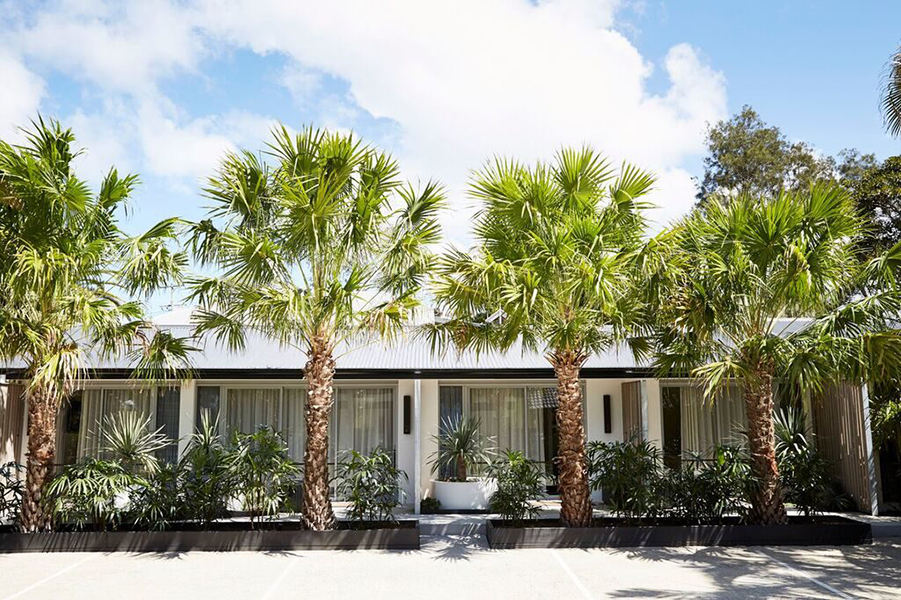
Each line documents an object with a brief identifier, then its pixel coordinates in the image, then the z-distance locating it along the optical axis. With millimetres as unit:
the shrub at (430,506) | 12516
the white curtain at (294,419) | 14062
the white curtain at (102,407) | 13875
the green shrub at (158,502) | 9672
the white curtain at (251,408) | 14023
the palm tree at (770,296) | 8852
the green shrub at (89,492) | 9320
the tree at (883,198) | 20172
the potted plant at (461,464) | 12562
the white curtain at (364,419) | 14094
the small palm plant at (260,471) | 9711
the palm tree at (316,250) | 9227
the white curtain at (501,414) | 14117
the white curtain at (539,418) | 14156
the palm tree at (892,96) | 9281
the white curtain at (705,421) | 14156
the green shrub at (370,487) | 9977
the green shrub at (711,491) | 10094
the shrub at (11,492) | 9797
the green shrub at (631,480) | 10023
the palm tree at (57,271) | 8516
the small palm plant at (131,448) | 10461
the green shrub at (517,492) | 10047
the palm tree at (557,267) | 9164
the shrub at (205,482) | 9859
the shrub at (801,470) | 10445
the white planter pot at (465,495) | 12555
